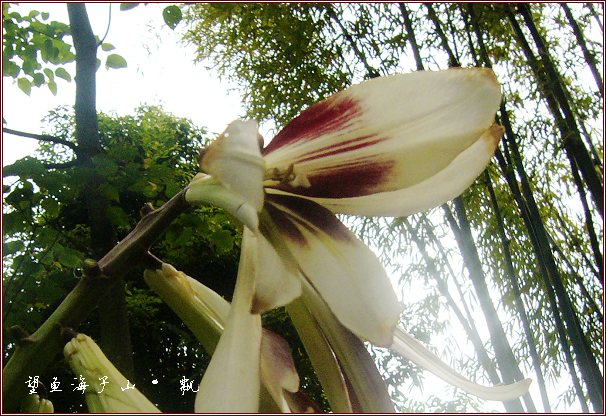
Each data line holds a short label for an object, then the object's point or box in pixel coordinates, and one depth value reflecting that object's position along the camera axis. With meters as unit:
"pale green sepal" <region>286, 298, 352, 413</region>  0.21
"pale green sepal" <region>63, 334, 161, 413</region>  0.22
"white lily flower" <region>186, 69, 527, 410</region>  0.20
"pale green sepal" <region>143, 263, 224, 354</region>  0.24
